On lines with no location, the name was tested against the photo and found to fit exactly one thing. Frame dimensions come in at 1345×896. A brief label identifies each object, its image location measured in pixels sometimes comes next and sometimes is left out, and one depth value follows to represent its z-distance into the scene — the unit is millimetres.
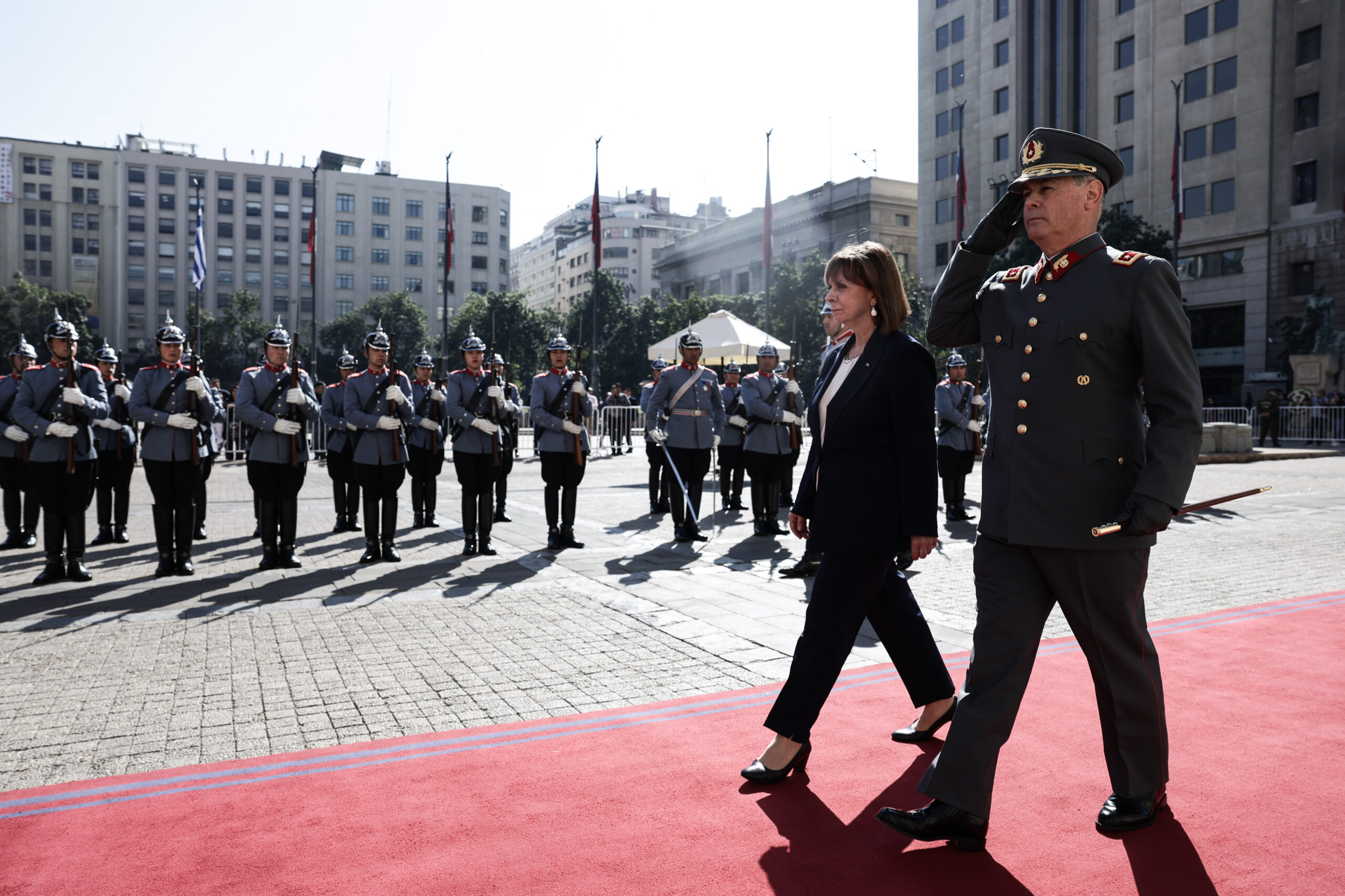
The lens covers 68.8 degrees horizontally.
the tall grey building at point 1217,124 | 39469
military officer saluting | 2924
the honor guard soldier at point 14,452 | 8961
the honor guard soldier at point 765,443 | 11273
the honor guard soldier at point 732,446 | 13297
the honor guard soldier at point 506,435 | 10789
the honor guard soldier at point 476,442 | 9758
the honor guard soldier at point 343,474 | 11250
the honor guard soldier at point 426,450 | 11992
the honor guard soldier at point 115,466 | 10609
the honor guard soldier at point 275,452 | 8867
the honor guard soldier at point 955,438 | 12484
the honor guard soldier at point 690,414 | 11148
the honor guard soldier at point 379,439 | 9328
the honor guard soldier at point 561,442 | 10070
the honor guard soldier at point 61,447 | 8219
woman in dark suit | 3623
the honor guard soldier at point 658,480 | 13672
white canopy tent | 17531
